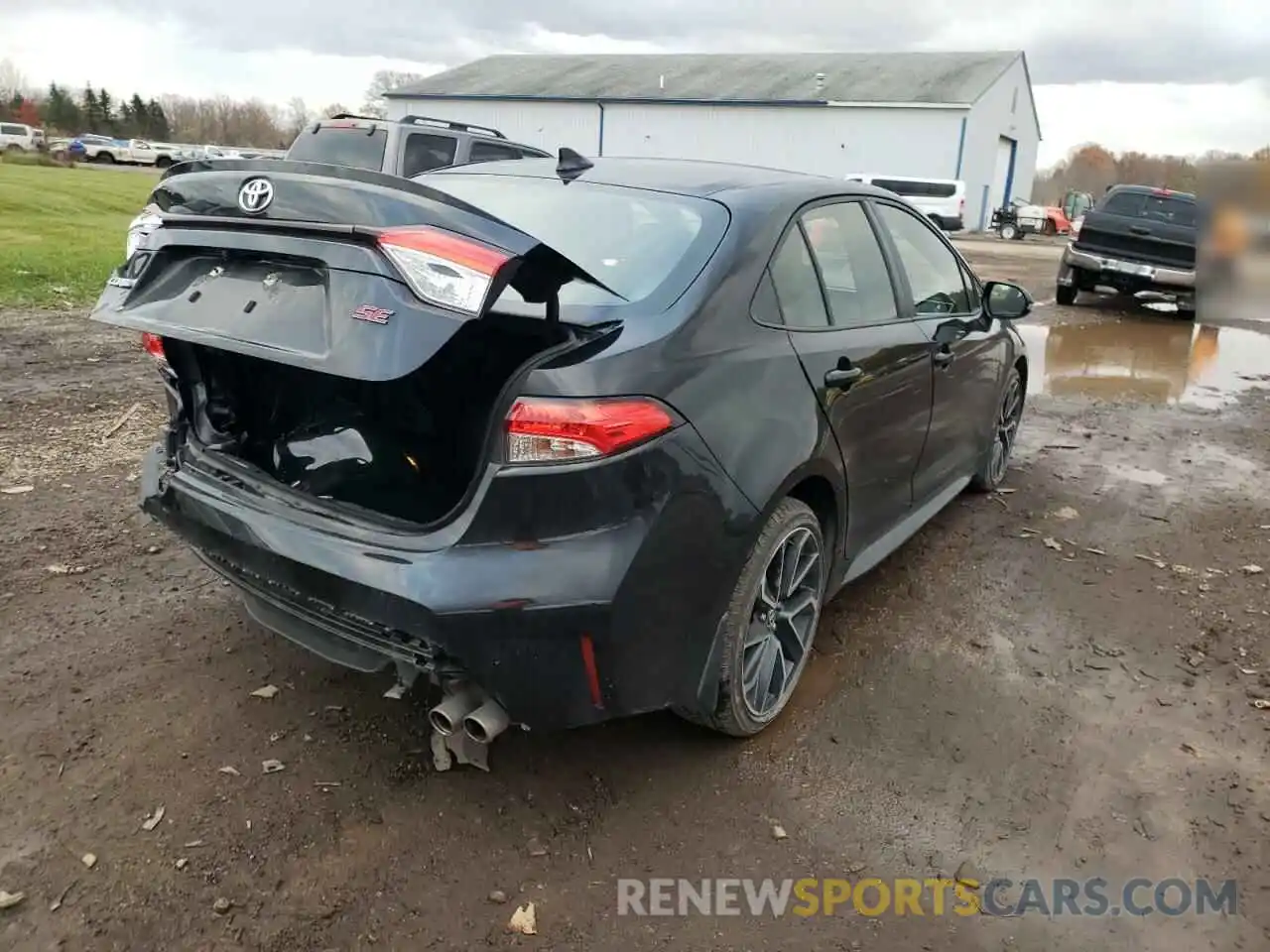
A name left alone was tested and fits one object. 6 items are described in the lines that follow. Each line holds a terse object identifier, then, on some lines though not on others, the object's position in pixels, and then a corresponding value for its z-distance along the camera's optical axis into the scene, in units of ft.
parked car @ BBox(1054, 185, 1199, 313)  43.57
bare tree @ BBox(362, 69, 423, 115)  258.69
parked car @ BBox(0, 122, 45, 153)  159.33
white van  111.14
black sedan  7.70
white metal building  135.44
